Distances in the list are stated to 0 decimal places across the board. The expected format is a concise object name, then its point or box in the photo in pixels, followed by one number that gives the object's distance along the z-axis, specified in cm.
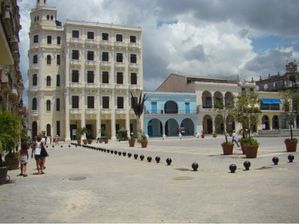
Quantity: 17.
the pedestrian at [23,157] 1298
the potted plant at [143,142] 3177
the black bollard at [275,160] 1400
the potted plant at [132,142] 3456
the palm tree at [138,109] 3884
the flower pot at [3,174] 1096
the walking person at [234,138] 2544
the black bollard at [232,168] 1223
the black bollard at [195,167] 1321
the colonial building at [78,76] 5459
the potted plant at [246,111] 1962
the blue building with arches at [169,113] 5903
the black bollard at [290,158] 1472
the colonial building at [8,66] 1619
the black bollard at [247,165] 1277
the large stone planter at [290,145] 1977
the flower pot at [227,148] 1967
